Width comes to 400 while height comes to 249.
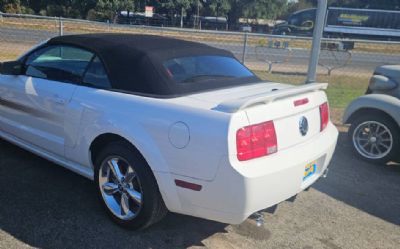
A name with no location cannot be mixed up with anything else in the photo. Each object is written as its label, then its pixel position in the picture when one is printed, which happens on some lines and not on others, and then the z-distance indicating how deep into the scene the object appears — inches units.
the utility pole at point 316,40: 245.9
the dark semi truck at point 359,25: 1545.3
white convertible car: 110.4
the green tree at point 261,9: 2435.9
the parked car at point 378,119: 202.7
